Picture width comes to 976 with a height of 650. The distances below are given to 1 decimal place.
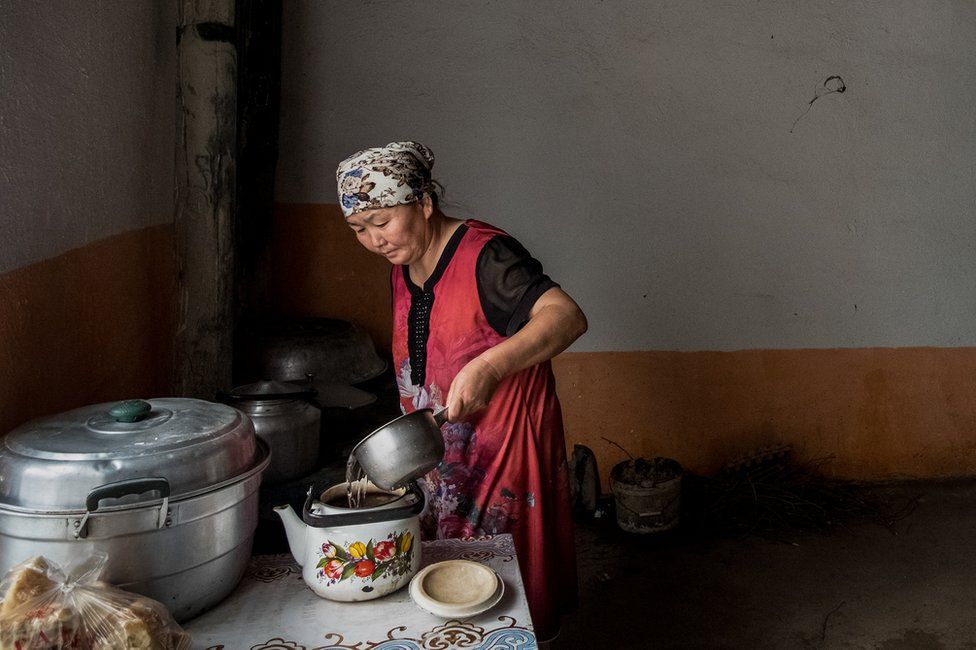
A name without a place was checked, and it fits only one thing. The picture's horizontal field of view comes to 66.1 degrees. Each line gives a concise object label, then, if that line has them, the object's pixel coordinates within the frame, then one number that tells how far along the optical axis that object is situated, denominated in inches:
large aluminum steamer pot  39.0
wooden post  88.4
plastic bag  35.1
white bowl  44.1
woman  65.1
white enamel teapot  45.6
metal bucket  138.6
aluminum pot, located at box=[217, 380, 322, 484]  71.3
